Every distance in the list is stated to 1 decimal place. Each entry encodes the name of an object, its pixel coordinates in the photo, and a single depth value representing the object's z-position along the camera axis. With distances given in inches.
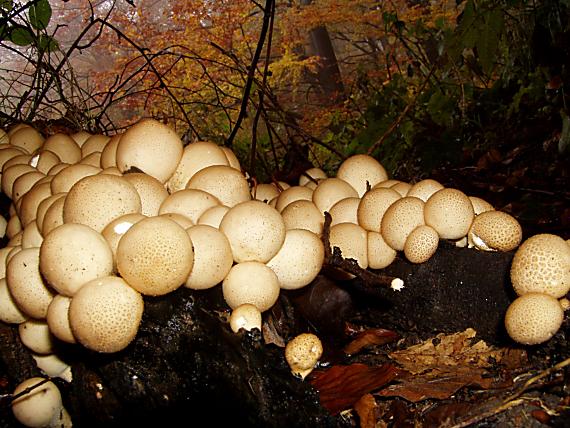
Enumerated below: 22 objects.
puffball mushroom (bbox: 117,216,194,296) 10.4
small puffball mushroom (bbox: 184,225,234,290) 11.2
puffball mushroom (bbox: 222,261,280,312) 11.7
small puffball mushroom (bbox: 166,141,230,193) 13.9
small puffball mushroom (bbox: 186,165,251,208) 13.1
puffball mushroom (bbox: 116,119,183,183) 13.1
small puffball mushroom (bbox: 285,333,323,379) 11.5
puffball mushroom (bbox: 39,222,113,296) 10.3
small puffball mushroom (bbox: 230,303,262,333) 11.3
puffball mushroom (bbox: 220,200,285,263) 11.7
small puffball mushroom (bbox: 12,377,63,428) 11.5
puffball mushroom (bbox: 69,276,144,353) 10.1
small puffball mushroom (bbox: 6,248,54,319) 10.9
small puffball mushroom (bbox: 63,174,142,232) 11.3
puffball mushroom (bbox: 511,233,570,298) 11.1
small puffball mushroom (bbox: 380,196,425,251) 13.0
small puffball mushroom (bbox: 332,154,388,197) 15.5
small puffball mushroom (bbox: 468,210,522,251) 12.6
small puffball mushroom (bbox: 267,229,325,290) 12.4
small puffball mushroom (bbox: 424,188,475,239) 12.8
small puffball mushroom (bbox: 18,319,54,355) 11.6
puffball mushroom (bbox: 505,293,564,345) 10.9
